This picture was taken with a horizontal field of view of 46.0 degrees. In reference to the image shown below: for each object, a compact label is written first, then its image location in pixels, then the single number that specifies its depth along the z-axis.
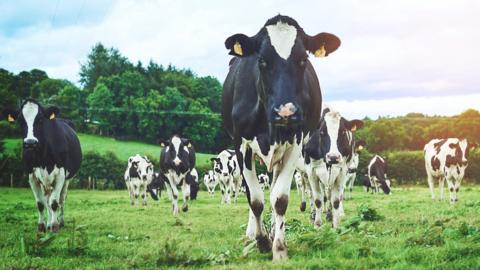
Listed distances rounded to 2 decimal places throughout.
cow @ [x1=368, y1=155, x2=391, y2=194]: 37.84
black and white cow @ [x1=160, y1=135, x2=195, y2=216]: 20.27
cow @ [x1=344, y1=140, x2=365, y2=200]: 15.12
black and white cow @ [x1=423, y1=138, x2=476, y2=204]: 23.31
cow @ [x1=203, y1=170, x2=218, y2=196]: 39.42
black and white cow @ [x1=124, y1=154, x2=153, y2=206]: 26.88
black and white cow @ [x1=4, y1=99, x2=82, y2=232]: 11.46
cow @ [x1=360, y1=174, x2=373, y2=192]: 42.31
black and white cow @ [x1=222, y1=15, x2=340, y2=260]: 6.34
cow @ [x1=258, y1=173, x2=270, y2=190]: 37.27
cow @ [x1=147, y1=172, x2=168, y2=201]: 33.58
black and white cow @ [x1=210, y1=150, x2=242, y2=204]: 28.38
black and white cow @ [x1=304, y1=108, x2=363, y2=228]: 11.08
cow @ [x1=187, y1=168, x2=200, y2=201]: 31.09
